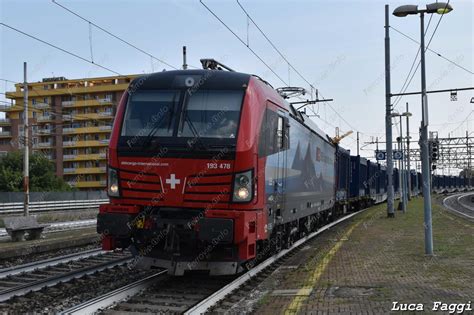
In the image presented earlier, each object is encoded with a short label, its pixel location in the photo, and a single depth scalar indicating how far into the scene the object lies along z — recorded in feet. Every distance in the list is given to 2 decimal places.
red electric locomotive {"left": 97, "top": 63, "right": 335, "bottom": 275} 27.78
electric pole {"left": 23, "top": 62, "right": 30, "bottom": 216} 77.77
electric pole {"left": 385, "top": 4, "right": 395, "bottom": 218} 85.10
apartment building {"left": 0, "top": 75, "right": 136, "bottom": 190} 270.87
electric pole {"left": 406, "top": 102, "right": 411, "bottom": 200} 137.75
